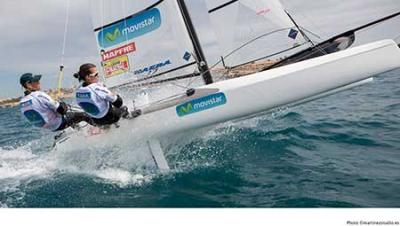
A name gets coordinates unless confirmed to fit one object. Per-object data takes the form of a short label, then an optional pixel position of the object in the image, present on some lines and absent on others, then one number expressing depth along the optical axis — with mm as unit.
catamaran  5699
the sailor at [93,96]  6176
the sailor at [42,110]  6449
